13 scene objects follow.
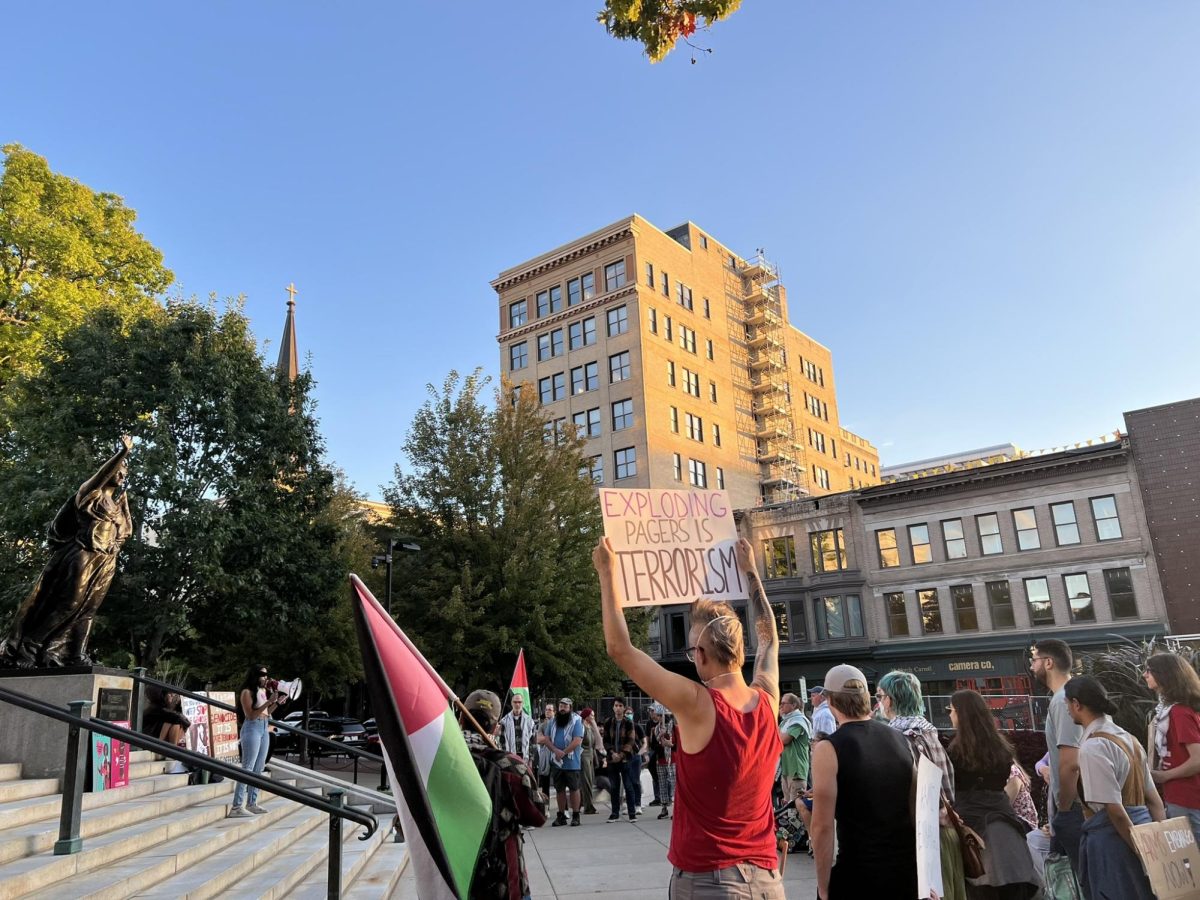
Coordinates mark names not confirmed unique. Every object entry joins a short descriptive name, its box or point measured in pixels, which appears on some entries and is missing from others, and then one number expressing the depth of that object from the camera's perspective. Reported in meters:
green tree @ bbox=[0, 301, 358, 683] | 19.67
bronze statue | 9.21
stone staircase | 5.62
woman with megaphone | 9.88
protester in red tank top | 3.18
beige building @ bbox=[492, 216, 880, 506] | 49.53
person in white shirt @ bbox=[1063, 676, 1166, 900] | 4.48
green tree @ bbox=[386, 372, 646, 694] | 24.84
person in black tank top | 3.85
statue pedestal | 8.48
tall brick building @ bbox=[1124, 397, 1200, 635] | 32.81
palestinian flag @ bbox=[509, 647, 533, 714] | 16.89
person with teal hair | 4.22
